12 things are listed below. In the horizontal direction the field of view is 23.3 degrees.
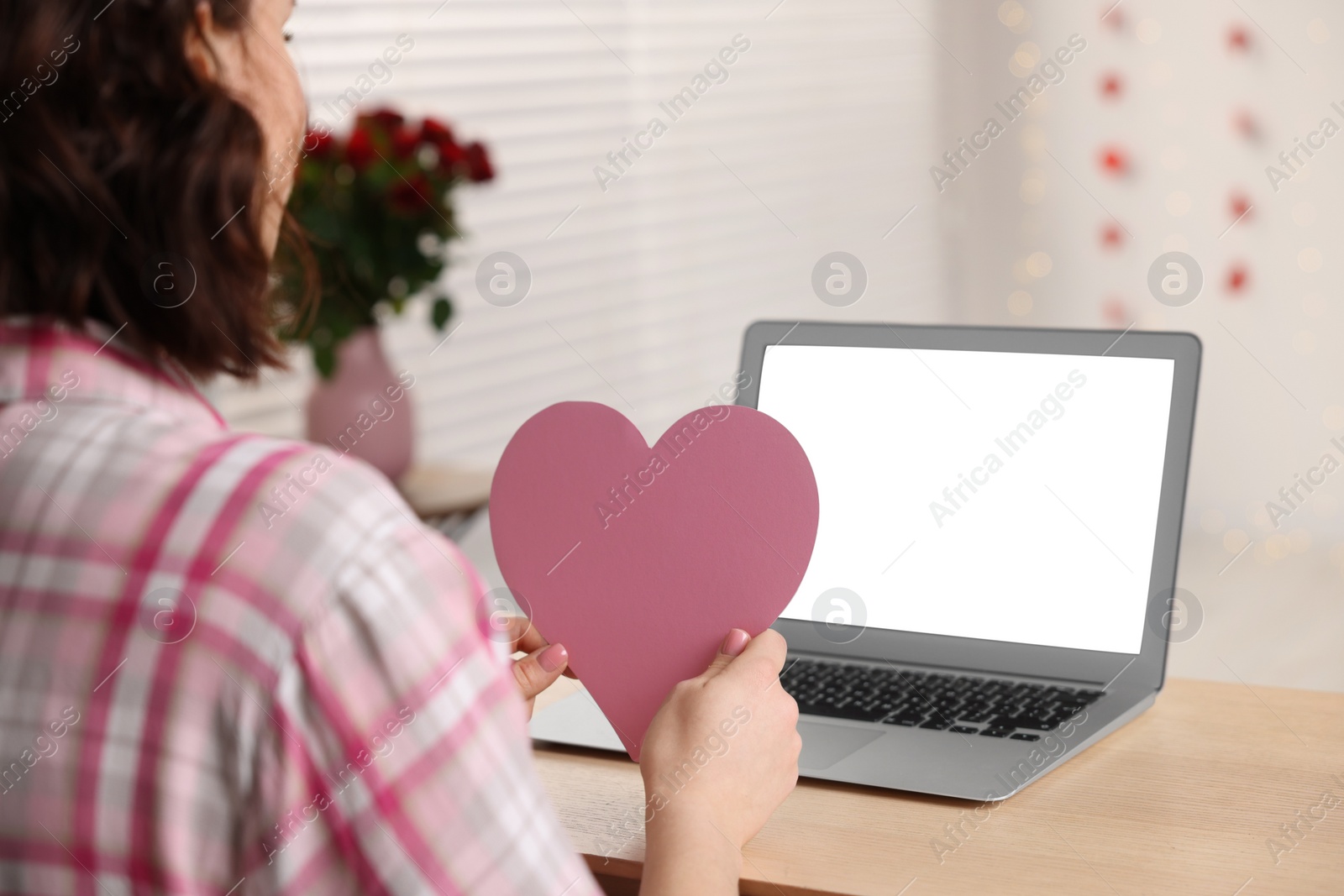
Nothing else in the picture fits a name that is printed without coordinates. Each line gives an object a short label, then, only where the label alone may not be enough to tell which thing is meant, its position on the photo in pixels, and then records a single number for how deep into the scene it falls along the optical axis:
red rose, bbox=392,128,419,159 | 2.48
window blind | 2.98
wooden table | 1.76
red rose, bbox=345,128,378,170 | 2.46
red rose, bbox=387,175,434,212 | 2.48
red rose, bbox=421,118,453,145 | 2.51
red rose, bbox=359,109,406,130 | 2.49
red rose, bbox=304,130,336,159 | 2.46
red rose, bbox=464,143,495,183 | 2.51
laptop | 1.93
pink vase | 2.50
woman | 1.36
